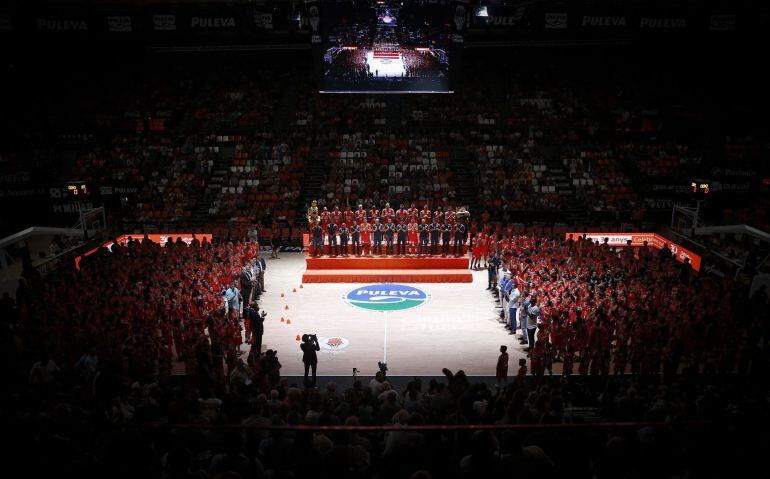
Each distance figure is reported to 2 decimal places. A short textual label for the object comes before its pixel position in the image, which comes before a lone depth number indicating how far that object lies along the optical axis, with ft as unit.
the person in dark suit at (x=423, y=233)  65.57
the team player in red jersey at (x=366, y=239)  66.64
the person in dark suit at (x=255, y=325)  43.83
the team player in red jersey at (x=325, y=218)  67.56
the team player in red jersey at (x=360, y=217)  67.26
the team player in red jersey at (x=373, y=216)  66.58
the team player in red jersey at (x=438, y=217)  65.72
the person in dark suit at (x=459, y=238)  65.82
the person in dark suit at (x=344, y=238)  65.51
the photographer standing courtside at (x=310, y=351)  38.75
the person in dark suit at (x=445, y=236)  66.33
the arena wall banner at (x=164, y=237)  74.84
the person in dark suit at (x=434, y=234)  65.36
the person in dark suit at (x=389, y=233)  65.82
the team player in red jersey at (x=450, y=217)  67.46
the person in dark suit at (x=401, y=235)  65.72
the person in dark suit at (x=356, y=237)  65.87
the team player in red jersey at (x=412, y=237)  66.95
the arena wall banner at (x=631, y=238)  72.28
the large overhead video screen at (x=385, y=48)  62.64
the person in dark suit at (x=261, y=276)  59.47
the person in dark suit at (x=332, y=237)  66.08
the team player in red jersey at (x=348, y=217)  68.74
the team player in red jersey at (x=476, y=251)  67.15
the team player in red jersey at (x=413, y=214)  67.46
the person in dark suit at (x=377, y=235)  65.72
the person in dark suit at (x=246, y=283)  52.90
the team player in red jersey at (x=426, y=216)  66.02
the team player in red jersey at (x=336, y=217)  67.56
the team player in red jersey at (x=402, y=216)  67.53
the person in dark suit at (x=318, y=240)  65.72
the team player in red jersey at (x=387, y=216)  67.41
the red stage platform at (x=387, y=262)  65.72
